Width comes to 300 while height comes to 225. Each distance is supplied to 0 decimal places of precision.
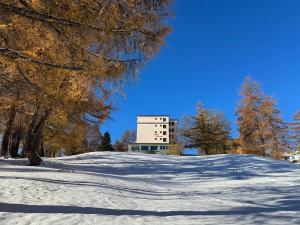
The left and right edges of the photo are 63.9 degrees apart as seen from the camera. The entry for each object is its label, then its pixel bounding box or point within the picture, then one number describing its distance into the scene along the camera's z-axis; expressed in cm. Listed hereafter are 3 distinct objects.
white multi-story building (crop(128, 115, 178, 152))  5825
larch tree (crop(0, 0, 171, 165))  433
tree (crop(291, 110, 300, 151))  2069
